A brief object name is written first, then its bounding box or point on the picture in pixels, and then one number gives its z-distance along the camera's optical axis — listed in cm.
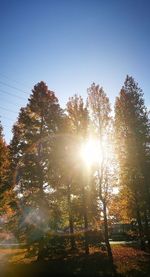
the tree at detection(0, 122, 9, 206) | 1435
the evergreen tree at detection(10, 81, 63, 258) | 1426
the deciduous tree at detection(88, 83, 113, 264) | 1544
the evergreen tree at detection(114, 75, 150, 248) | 1770
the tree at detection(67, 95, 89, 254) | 1701
